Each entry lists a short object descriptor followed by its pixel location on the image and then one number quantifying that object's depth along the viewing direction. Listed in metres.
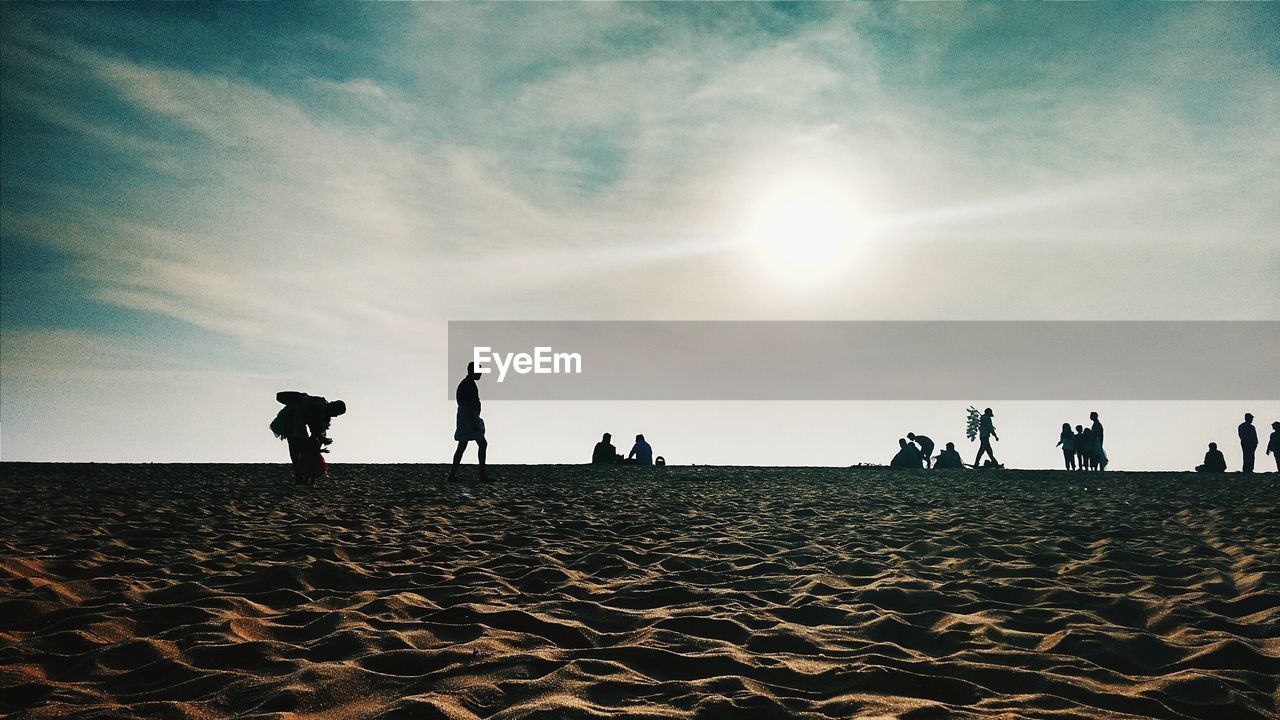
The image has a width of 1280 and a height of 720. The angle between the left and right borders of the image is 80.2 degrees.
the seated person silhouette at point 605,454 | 23.02
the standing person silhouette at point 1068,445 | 22.78
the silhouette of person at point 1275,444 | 20.39
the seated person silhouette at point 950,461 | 22.73
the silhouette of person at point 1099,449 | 21.23
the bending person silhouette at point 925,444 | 23.31
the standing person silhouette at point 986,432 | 23.62
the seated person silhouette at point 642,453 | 23.98
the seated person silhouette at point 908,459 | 22.66
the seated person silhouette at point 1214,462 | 21.33
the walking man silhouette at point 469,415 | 13.84
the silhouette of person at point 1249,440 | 20.47
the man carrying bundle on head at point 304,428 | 13.37
